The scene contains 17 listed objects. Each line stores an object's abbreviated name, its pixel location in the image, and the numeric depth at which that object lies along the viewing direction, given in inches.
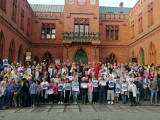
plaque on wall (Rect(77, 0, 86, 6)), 1007.9
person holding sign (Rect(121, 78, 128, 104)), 423.5
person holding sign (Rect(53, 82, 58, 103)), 421.4
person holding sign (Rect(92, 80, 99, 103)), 427.5
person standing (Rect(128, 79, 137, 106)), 411.5
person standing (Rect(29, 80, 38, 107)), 396.3
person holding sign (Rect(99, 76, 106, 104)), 425.0
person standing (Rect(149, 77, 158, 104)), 434.0
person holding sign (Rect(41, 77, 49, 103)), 415.6
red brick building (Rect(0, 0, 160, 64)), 789.9
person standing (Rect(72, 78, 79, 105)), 421.4
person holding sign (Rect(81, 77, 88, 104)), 425.5
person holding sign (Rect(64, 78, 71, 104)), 421.6
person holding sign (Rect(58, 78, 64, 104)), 420.0
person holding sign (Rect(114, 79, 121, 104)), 425.8
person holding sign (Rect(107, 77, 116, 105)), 426.0
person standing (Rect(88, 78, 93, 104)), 424.6
